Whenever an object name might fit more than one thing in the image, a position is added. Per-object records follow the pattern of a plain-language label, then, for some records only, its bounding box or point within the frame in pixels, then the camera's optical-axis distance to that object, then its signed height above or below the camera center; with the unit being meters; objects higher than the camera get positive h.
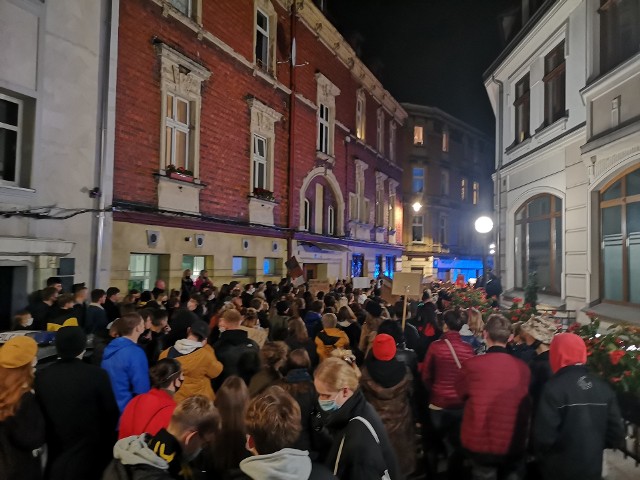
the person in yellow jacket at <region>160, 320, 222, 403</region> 4.14 -0.91
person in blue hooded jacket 3.97 -0.94
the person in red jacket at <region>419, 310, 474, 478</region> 4.60 -1.23
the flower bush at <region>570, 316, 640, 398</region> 4.36 -0.86
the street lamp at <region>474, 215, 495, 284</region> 10.68 +1.03
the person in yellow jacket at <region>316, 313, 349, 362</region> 5.61 -0.94
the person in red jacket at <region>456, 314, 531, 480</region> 3.70 -1.18
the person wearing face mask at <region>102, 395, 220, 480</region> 2.37 -0.99
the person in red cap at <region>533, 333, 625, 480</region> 3.29 -1.09
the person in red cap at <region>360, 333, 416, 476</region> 3.92 -1.06
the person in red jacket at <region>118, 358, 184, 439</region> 3.04 -0.98
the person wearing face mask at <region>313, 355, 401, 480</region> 2.64 -0.98
